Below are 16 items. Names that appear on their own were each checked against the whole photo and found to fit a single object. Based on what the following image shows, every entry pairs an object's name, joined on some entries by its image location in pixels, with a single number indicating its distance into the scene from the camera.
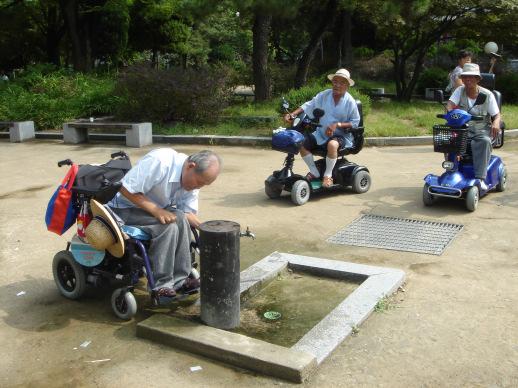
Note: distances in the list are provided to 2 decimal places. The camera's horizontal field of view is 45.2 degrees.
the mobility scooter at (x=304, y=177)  7.11
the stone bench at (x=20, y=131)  13.90
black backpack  4.15
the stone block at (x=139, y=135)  12.48
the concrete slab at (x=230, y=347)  3.47
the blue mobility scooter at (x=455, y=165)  6.75
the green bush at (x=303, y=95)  12.32
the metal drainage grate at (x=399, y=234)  5.77
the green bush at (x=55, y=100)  15.07
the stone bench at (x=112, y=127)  12.52
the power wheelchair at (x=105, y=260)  4.17
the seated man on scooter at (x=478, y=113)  6.92
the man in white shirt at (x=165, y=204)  4.14
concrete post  3.88
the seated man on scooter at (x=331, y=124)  7.43
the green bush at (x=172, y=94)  13.18
